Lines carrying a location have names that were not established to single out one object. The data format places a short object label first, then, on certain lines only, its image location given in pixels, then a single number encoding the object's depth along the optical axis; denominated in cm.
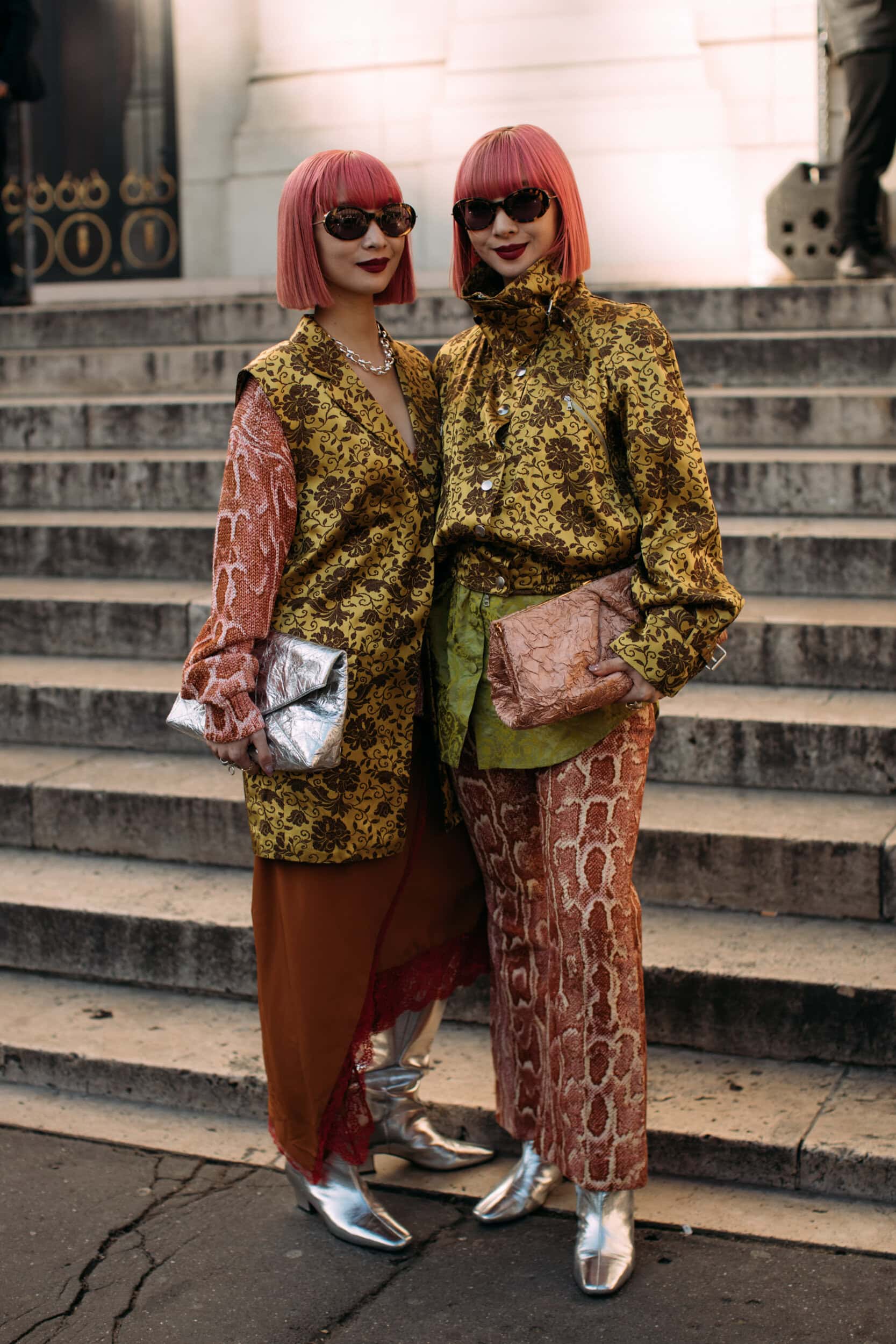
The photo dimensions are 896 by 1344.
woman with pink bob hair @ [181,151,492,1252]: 275
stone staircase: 337
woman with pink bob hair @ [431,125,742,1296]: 263
